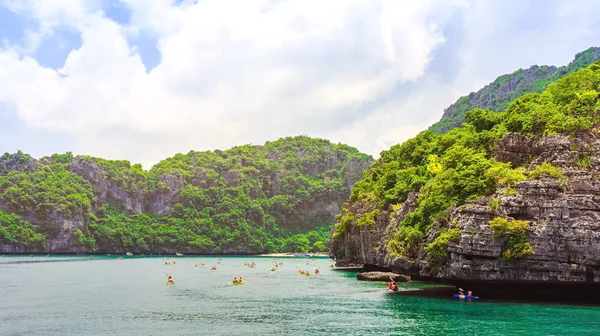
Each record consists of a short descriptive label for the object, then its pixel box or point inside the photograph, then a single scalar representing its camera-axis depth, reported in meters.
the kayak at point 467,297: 50.06
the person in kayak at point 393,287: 58.03
